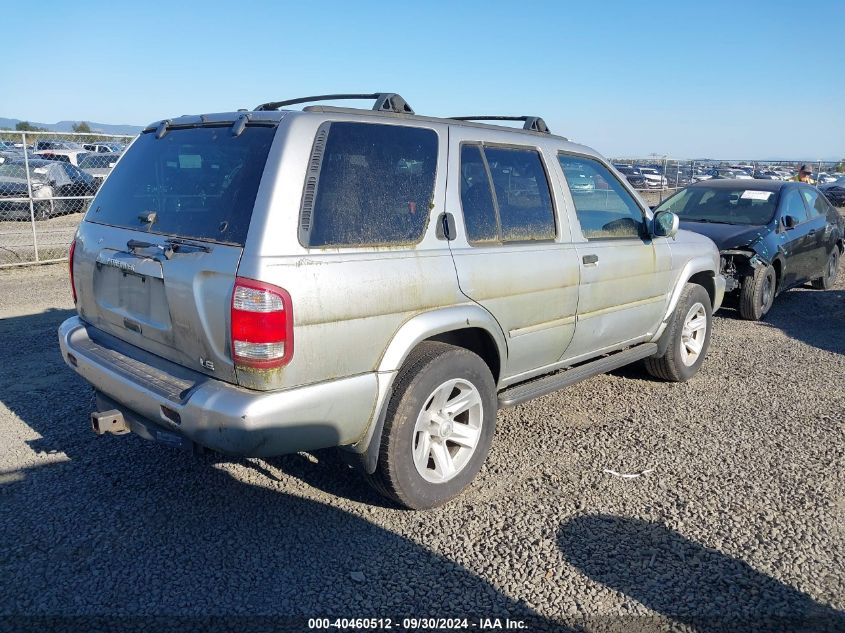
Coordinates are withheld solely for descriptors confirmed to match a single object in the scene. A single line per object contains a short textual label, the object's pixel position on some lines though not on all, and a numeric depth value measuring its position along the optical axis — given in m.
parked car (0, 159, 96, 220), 13.13
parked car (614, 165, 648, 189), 27.34
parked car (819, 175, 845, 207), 26.70
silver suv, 2.85
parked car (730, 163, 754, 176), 33.28
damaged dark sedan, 8.09
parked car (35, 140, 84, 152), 25.68
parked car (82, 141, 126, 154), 22.90
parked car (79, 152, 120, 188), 16.20
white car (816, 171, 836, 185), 38.64
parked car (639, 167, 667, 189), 27.11
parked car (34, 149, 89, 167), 21.02
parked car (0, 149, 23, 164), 13.89
